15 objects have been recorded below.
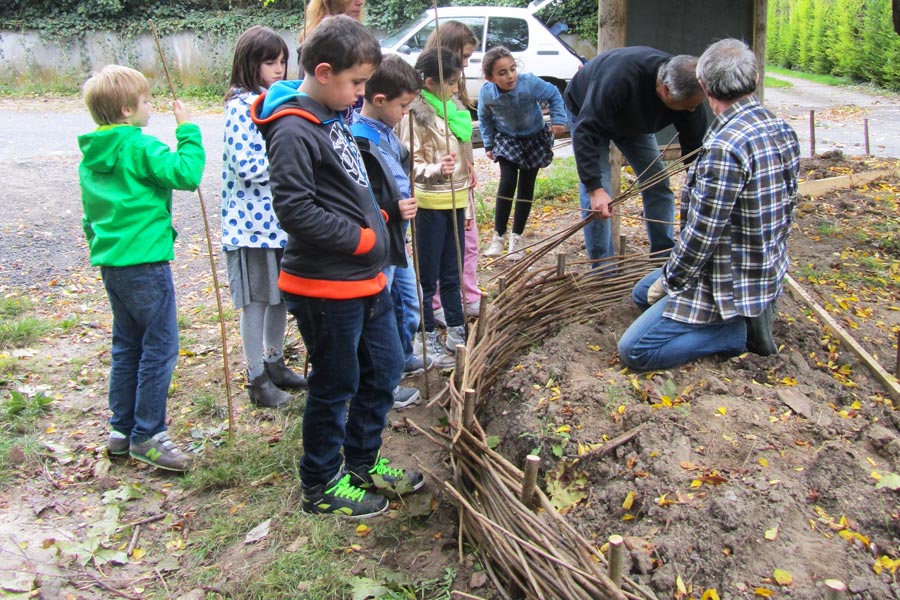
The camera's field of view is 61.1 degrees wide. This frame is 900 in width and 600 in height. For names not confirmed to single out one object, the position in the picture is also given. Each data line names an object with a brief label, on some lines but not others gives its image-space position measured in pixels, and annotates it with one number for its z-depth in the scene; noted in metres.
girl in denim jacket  4.52
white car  10.75
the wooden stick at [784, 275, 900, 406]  2.83
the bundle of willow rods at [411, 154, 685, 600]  1.92
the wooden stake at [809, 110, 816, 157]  7.35
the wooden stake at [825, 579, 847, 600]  1.66
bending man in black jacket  3.58
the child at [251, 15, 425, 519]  2.13
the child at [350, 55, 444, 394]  2.73
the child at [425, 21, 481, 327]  3.54
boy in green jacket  2.61
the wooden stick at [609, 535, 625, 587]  1.71
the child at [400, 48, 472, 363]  3.29
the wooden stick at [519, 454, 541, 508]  2.00
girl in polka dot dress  2.90
